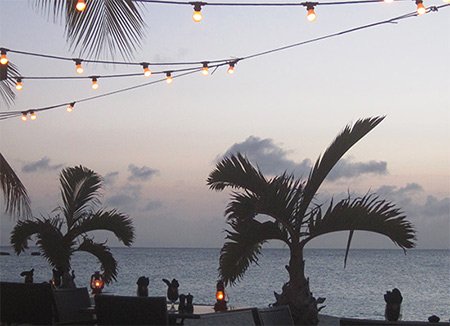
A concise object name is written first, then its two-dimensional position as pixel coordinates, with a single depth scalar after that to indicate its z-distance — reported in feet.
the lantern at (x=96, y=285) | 22.84
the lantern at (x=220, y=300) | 19.93
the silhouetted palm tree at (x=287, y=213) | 26.43
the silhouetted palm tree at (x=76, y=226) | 35.42
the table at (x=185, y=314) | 18.58
